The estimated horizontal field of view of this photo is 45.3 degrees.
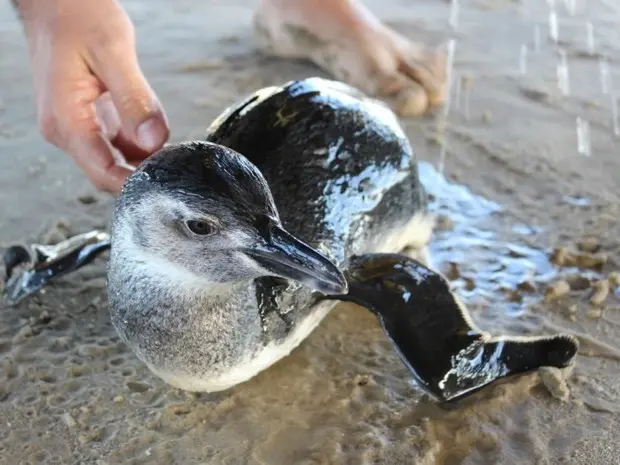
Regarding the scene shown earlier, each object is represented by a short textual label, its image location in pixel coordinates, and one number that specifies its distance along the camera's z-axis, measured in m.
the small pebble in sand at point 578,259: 1.52
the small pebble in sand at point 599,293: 1.42
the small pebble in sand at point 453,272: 1.50
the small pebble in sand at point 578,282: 1.46
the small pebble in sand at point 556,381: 1.20
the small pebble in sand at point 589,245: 1.56
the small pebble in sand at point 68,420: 1.14
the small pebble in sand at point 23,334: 1.30
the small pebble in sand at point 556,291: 1.43
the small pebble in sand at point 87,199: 1.70
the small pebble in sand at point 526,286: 1.46
